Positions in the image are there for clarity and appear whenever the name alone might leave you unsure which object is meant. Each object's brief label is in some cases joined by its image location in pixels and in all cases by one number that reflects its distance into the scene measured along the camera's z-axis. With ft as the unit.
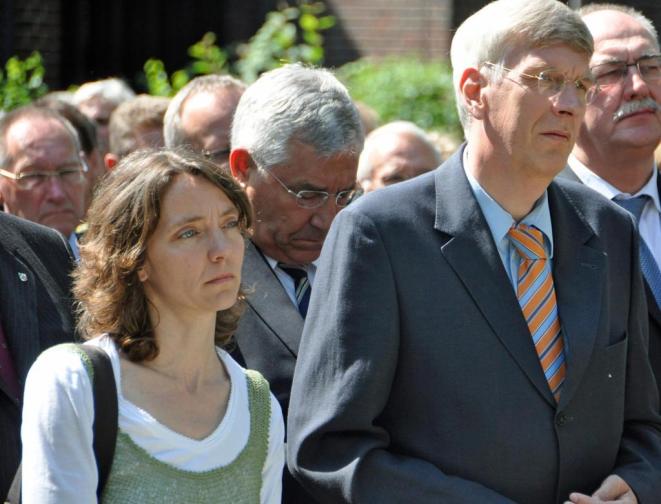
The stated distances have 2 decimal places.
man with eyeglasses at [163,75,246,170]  36.17
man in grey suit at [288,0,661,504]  22.20
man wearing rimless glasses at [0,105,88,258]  39.11
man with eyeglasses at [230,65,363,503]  27.81
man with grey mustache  32.09
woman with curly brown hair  20.76
